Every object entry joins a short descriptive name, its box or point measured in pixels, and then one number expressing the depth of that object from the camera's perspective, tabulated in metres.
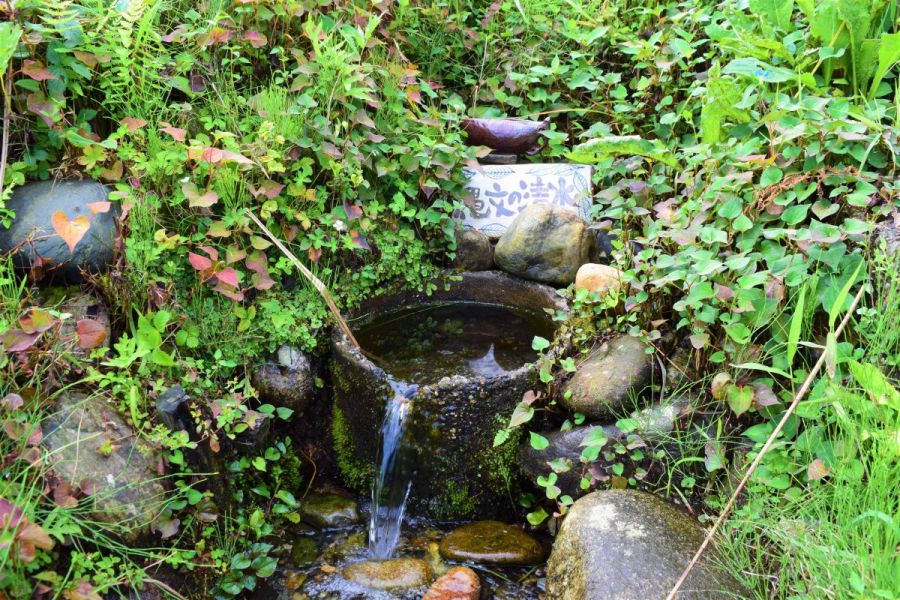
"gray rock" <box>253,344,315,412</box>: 3.40
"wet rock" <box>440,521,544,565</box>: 3.24
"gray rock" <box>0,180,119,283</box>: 2.97
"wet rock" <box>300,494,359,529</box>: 3.50
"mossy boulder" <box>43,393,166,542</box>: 2.49
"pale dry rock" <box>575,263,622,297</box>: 3.43
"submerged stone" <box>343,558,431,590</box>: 3.13
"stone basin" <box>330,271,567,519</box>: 3.29
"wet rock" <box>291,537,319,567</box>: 3.29
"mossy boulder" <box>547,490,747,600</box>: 2.32
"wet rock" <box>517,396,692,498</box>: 2.91
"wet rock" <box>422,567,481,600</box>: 2.99
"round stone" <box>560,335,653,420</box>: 3.10
